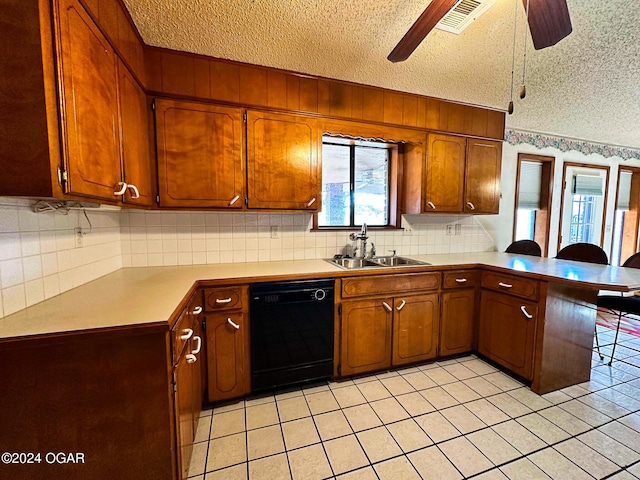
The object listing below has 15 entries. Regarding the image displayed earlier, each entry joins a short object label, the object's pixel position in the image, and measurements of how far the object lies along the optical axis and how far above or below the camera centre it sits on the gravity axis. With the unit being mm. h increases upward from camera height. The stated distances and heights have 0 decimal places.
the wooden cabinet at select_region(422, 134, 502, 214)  2646 +414
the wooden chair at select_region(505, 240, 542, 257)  3062 -348
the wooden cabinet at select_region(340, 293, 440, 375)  2146 -943
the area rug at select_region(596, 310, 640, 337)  3225 -1298
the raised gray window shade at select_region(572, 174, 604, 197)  3821 +452
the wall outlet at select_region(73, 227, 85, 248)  1562 -117
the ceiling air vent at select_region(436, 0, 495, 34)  1399 +1086
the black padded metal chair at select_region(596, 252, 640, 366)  2455 -774
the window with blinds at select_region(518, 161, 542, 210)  3564 +414
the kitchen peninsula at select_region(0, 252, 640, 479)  936 -584
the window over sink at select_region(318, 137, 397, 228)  2703 +337
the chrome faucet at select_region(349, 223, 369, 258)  2613 -204
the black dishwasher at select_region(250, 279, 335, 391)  1897 -831
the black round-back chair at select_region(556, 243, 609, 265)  2645 -367
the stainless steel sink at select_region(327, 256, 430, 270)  2506 -427
